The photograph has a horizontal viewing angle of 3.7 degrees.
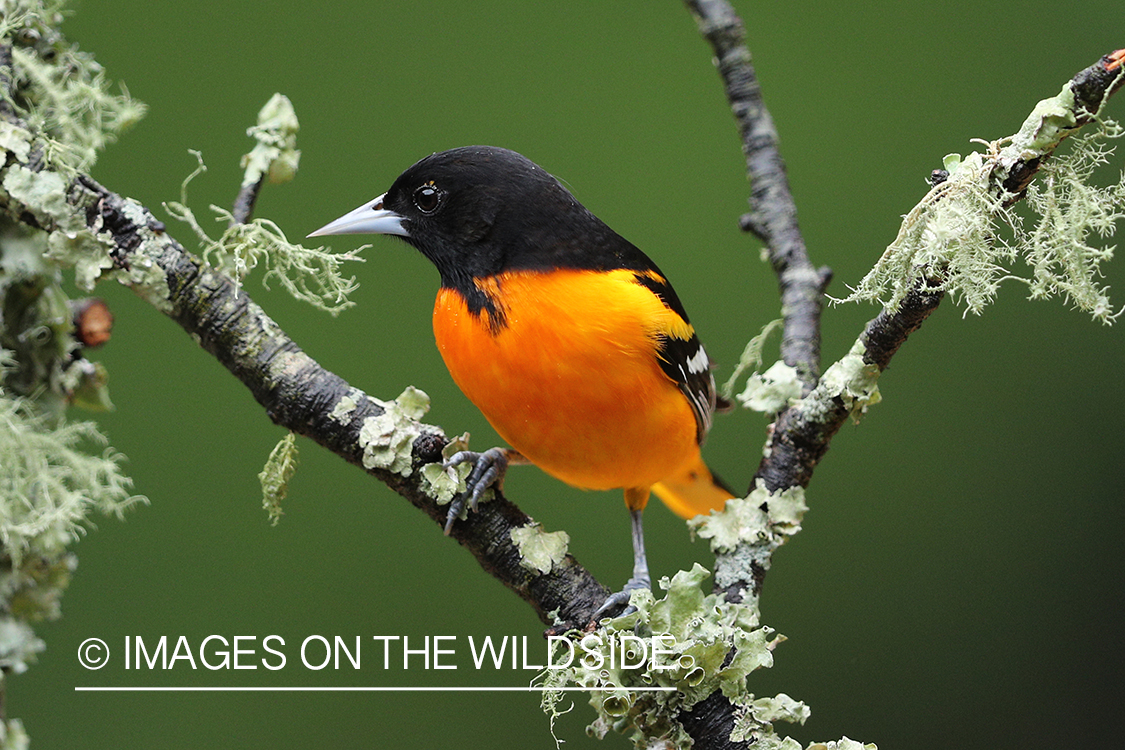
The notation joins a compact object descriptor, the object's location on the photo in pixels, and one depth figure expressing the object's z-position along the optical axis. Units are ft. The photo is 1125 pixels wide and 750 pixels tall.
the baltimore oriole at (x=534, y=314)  9.75
